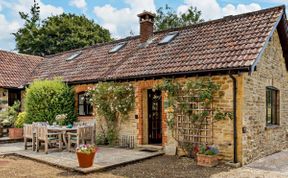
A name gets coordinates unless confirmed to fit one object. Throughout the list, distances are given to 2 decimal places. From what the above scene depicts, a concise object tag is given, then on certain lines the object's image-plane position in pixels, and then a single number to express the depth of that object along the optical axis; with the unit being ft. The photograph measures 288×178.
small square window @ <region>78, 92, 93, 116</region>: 47.57
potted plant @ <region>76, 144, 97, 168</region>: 27.20
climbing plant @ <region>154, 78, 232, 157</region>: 31.24
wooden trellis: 31.78
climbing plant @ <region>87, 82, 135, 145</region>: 39.78
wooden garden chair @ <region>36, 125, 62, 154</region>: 35.68
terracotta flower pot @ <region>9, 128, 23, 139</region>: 48.14
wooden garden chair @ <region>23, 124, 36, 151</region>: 37.99
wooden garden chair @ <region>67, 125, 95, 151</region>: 36.14
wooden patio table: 36.27
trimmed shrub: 46.01
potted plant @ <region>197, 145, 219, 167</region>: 29.12
